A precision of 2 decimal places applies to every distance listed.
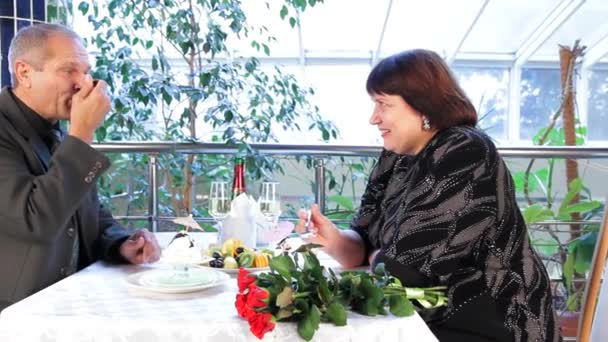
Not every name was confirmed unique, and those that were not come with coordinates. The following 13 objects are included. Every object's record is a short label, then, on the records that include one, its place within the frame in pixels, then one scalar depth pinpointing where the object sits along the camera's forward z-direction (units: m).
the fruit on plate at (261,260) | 1.55
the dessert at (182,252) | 1.36
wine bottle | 1.75
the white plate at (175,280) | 1.28
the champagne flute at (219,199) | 1.67
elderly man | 1.40
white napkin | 1.72
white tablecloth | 1.07
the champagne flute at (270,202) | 1.69
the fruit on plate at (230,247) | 1.60
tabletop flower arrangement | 1.05
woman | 1.50
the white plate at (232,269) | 1.51
